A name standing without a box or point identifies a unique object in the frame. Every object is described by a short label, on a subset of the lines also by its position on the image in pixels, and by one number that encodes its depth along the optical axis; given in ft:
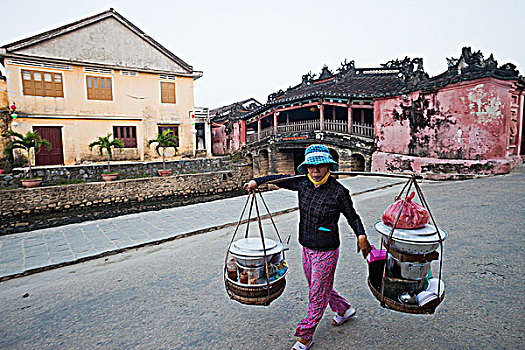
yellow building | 52.85
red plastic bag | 7.75
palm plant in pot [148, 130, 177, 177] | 50.98
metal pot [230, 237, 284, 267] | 8.14
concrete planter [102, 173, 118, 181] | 45.96
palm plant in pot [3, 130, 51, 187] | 40.50
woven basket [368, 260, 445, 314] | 7.22
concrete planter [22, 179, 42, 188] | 40.29
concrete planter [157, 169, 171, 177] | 50.82
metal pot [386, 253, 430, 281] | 7.55
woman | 8.00
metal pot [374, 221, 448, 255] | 7.25
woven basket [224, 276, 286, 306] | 7.98
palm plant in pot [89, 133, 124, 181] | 46.09
